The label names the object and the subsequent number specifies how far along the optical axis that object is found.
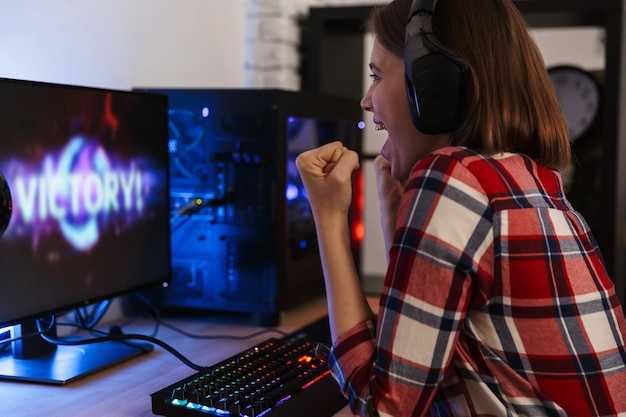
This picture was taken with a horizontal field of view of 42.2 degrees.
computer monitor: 1.15
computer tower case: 1.56
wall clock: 2.36
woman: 0.80
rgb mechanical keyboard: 1.00
